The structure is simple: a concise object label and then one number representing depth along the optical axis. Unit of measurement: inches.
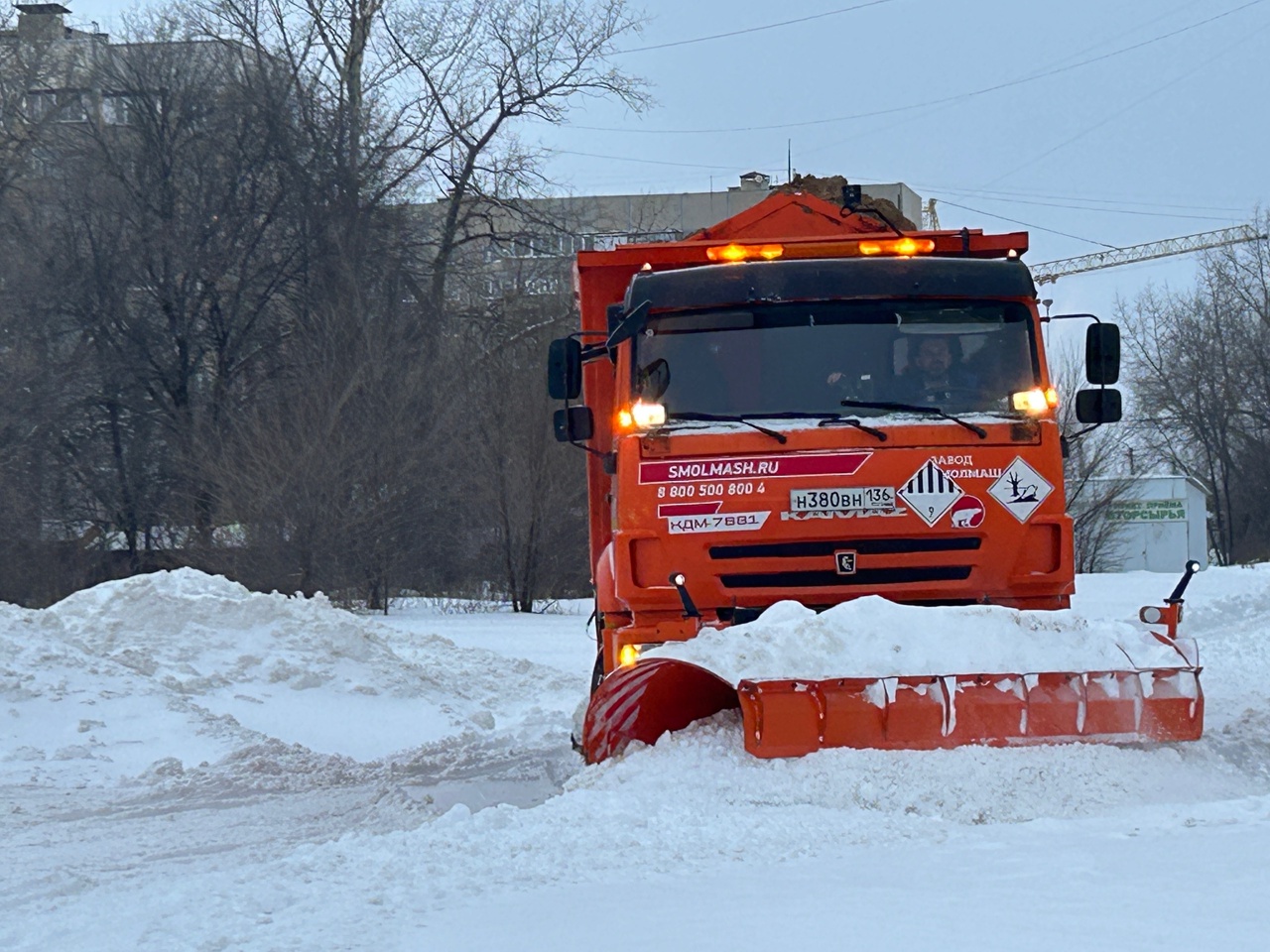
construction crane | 3341.5
